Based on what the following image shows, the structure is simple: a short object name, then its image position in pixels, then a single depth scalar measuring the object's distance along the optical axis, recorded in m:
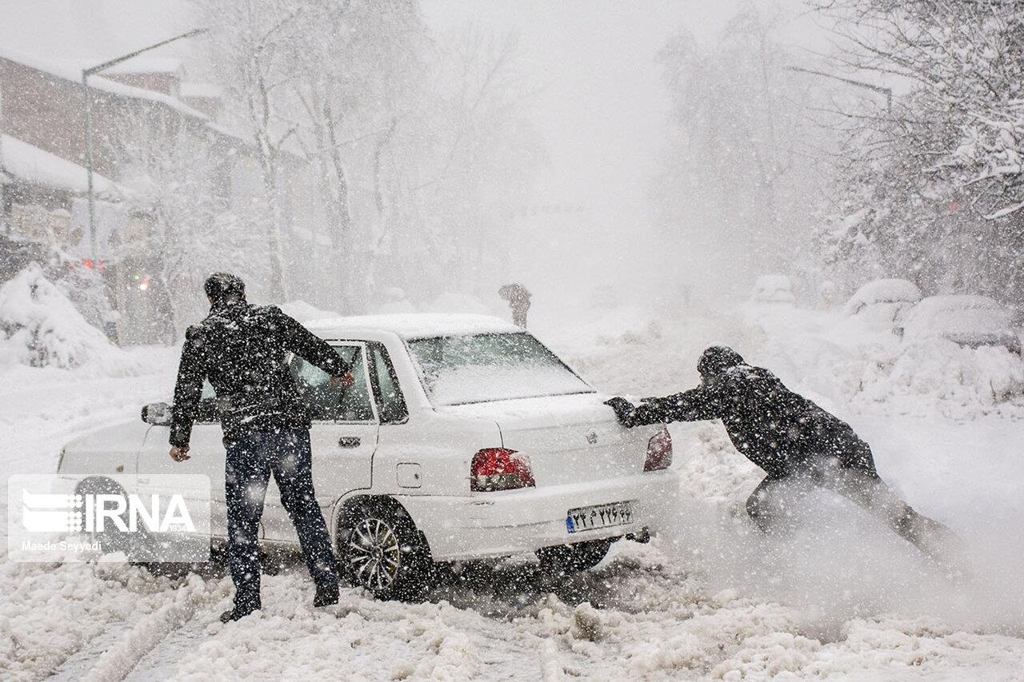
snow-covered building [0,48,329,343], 31.91
